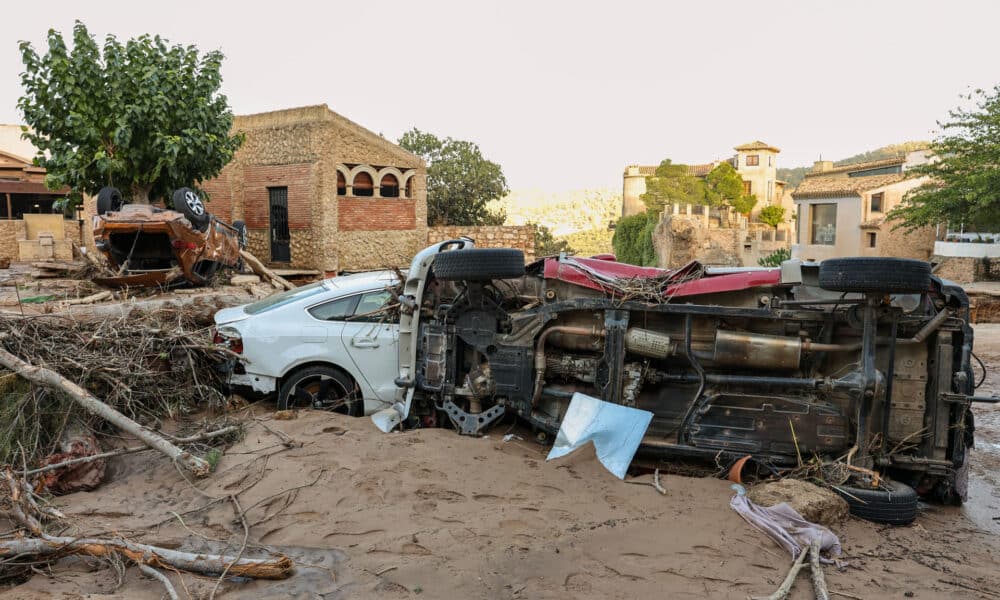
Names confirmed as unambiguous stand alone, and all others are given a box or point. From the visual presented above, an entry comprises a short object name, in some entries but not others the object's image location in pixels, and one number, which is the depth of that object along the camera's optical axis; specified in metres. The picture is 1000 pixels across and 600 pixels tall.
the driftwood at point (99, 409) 6.02
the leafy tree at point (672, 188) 59.78
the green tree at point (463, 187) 34.94
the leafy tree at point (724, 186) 61.59
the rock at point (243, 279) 15.46
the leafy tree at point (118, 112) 16.47
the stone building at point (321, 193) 23.80
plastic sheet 6.00
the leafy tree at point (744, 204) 62.09
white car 7.52
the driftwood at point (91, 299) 11.77
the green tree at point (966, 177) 27.88
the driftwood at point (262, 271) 16.42
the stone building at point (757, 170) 68.75
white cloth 4.84
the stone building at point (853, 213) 41.94
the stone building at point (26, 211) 22.92
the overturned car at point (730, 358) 5.53
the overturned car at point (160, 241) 12.80
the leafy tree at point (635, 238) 41.47
